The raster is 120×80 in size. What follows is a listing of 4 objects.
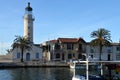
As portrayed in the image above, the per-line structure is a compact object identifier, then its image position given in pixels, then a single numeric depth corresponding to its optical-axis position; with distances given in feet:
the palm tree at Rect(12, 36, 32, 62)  180.04
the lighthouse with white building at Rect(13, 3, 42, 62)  188.19
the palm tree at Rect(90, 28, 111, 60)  181.65
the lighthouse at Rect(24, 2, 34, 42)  199.06
